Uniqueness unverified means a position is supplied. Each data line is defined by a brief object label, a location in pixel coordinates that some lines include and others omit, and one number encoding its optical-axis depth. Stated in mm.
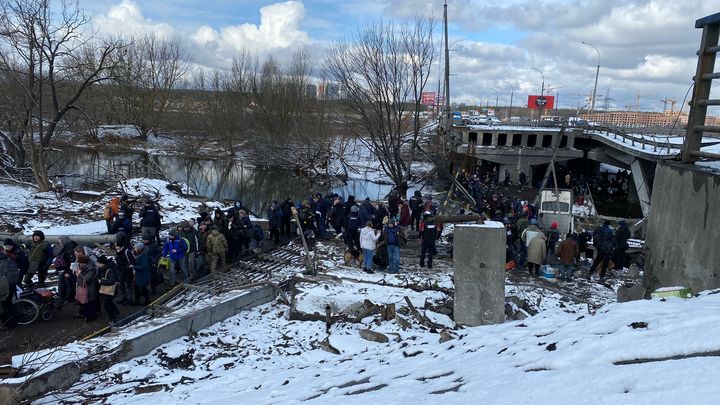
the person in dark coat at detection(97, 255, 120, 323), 8664
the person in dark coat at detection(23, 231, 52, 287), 10319
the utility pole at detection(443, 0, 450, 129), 35094
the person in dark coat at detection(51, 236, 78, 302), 9430
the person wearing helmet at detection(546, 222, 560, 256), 14156
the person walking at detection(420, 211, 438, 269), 12195
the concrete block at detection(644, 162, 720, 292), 5543
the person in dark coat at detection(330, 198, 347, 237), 15541
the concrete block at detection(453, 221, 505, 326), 8586
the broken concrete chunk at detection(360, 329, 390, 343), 8078
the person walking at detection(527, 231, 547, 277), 12227
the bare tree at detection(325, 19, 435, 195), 30344
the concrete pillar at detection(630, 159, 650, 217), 26038
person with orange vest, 13883
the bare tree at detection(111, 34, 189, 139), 53484
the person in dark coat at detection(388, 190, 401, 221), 18312
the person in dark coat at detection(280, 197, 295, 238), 15180
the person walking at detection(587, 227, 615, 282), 12297
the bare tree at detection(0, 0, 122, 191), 19266
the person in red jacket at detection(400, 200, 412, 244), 16922
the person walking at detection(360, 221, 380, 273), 11812
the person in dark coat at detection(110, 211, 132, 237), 12898
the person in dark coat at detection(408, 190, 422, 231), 16719
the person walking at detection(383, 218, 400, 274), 11844
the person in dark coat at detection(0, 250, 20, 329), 8240
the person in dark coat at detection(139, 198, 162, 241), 13102
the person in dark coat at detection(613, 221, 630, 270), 12430
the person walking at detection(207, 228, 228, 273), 11734
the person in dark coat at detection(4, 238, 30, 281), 9328
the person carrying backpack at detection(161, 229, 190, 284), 10906
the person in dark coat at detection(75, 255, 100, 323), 8633
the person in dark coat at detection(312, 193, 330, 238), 15438
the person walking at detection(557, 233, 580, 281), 12000
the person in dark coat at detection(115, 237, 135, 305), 9727
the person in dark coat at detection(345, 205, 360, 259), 13078
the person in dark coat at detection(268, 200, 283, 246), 14578
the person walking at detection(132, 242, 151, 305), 9656
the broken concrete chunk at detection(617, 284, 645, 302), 7086
